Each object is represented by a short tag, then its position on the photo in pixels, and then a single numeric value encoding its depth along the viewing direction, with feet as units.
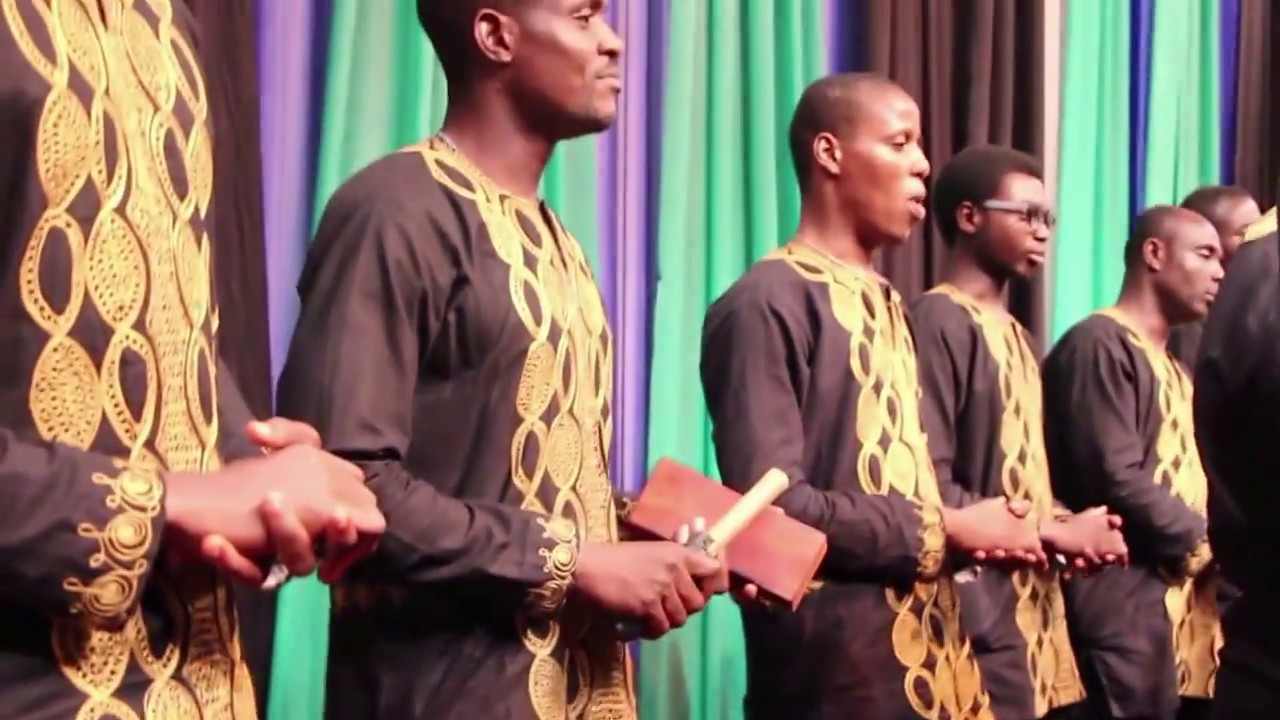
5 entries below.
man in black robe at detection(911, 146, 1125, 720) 18.65
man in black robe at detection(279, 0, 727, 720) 11.02
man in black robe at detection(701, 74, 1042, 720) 15.62
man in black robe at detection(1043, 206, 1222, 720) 22.35
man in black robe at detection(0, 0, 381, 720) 6.82
